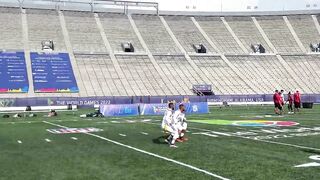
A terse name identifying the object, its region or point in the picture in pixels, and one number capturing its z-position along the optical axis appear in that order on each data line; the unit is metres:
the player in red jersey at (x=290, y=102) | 36.36
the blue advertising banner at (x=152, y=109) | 39.62
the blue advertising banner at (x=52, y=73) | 62.78
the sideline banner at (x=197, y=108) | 41.09
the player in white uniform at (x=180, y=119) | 17.12
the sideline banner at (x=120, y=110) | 38.10
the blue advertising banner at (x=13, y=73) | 61.12
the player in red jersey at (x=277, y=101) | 33.64
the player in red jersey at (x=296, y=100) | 36.88
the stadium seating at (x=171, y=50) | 68.25
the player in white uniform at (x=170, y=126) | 16.59
